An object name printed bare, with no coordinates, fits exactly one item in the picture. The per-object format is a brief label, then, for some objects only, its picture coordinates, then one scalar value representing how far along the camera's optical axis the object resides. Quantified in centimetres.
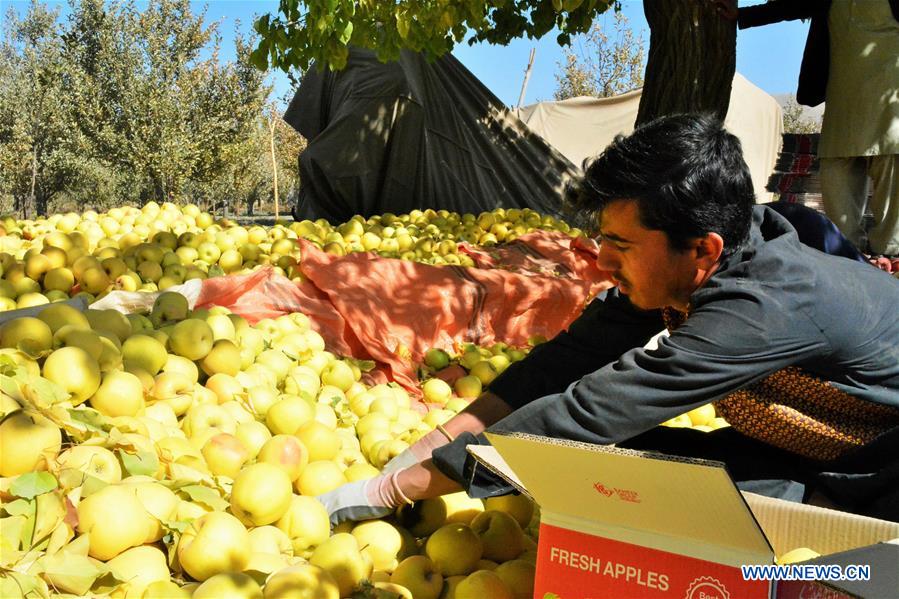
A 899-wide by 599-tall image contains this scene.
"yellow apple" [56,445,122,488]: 171
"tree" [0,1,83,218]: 1786
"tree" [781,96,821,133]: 2756
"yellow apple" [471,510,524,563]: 197
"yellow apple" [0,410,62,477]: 167
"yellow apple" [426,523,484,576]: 186
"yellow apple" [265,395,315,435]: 254
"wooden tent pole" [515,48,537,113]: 2223
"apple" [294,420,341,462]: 234
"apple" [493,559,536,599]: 175
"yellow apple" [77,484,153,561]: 156
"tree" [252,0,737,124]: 546
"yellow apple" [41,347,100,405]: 208
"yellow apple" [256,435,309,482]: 212
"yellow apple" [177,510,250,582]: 157
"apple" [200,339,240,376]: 287
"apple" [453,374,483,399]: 387
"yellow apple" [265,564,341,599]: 147
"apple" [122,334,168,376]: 258
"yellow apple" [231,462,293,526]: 179
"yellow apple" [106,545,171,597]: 150
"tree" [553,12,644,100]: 2161
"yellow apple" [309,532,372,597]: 170
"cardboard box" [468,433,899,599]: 126
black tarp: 856
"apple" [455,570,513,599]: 166
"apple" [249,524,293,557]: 175
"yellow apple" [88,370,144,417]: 216
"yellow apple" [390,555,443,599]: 177
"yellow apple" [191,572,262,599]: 143
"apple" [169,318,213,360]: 282
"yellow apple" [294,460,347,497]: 216
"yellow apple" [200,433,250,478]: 211
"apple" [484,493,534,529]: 213
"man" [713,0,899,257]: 536
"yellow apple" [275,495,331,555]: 188
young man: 160
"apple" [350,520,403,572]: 190
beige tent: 1387
